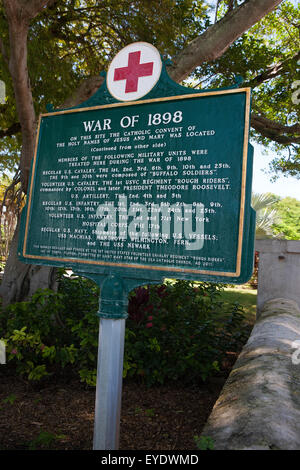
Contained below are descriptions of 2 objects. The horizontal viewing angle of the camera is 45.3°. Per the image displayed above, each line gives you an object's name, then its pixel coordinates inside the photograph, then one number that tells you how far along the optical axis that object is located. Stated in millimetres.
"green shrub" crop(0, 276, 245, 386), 3861
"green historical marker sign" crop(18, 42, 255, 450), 2207
